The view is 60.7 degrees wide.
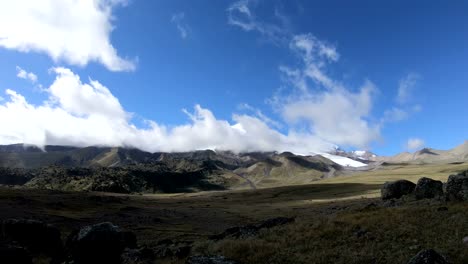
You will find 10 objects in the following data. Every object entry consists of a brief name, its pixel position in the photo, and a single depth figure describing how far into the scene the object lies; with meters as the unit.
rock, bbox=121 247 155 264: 25.69
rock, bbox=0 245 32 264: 21.66
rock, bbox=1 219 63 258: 33.81
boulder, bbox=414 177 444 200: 45.27
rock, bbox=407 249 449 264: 15.82
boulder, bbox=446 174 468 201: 34.54
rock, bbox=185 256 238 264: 19.62
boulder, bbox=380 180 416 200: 53.78
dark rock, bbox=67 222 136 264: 24.97
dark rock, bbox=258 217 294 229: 37.30
